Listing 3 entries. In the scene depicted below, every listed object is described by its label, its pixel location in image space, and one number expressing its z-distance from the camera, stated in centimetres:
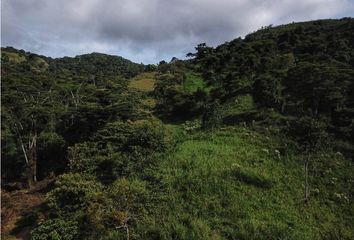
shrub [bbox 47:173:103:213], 2818
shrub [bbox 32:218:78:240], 2523
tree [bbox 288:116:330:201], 2980
